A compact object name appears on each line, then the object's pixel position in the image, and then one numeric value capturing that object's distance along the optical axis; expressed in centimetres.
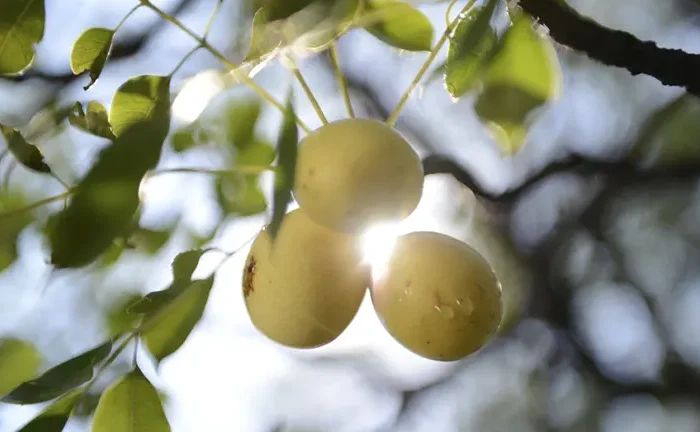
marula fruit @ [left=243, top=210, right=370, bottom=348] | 67
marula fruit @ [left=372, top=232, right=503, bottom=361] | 67
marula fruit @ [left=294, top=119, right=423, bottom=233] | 65
